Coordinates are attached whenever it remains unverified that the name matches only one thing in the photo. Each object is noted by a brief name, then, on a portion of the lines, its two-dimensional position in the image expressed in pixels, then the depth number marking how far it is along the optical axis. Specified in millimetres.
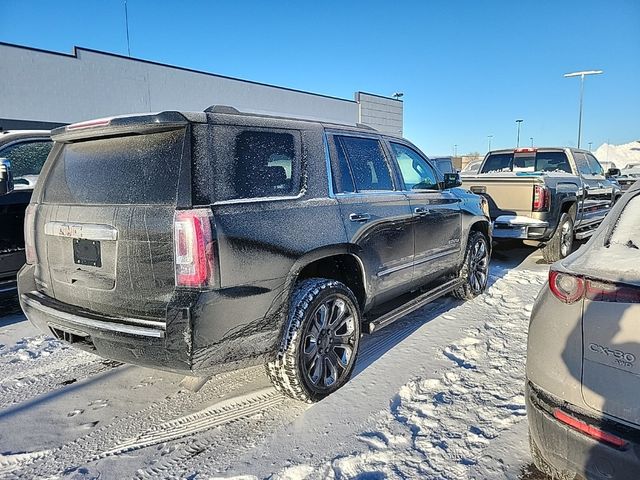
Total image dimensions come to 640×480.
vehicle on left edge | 4602
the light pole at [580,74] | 27891
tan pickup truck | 7129
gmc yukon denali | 2439
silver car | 1751
